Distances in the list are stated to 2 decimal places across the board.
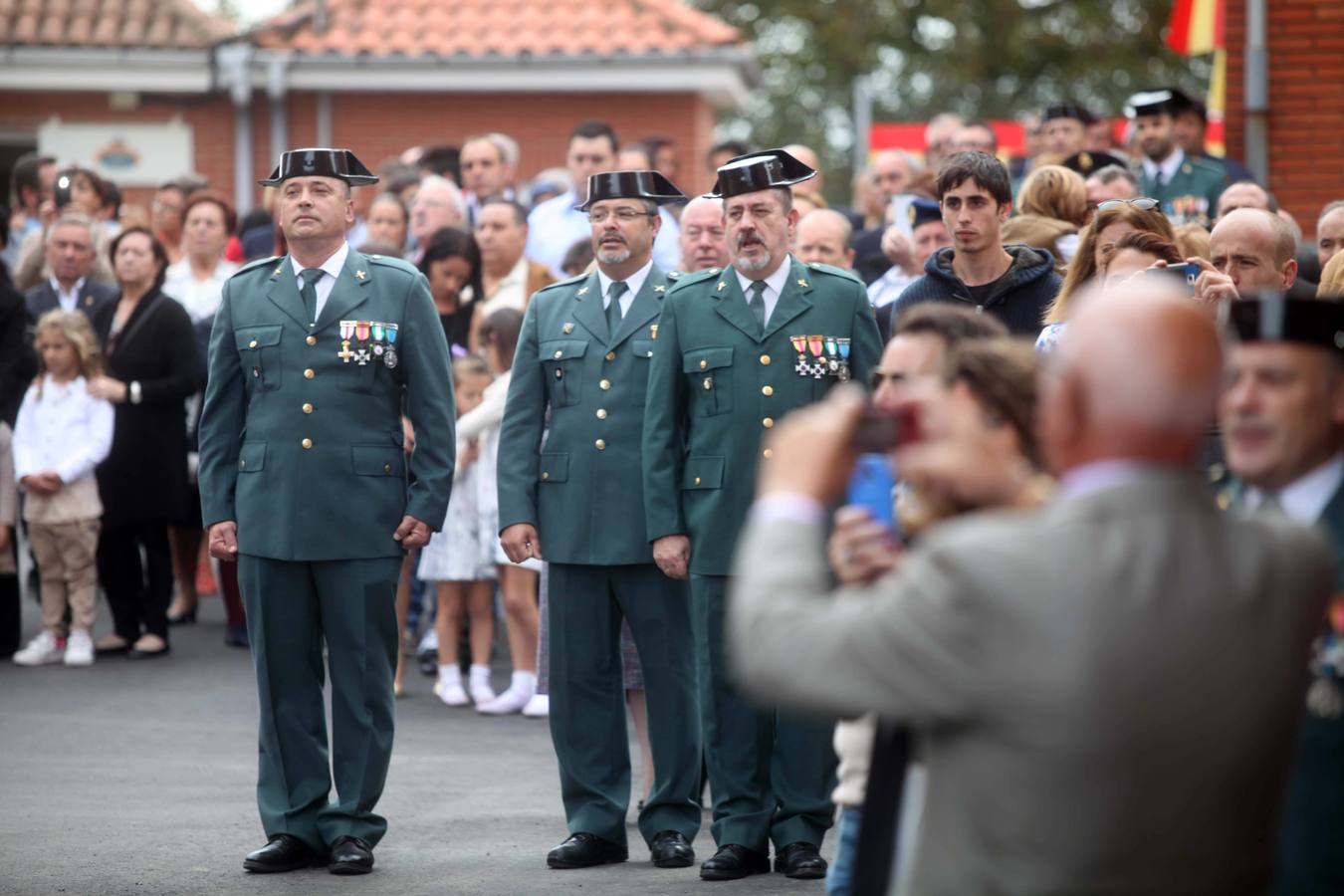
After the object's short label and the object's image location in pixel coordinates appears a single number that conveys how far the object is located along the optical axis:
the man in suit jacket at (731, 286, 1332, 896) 5.21
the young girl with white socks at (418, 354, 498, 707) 19.89
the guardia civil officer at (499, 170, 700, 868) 13.73
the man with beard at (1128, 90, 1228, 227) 21.25
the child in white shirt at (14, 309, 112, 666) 21.61
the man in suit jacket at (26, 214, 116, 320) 23.37
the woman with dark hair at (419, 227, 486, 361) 21.80
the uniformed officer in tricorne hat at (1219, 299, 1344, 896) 6.43
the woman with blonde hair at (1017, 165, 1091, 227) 17.87
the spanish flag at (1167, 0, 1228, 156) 26.16
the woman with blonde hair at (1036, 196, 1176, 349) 13.27
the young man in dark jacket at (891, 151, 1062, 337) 14.24
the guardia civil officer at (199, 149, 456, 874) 13.48
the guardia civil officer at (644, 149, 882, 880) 13.10
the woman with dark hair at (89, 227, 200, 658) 21.89
